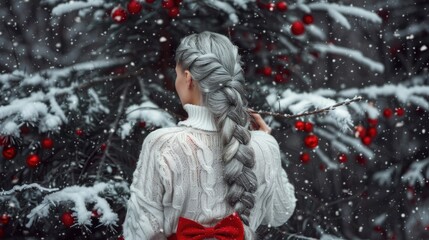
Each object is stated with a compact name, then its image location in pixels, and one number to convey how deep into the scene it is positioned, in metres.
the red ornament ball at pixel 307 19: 4.11
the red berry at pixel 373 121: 4.18
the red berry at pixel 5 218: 3.56
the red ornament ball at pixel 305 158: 4.08
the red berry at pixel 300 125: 3.76
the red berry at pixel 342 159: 4.18
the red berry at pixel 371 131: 4.25
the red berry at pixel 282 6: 3.92
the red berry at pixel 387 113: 4.32
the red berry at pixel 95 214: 3.40
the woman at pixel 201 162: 2.63
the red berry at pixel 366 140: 4.23
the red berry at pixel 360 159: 4.58
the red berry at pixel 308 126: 3.78
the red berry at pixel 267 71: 4.13
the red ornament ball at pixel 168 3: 3.62
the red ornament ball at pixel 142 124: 3.74
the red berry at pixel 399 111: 4.38
